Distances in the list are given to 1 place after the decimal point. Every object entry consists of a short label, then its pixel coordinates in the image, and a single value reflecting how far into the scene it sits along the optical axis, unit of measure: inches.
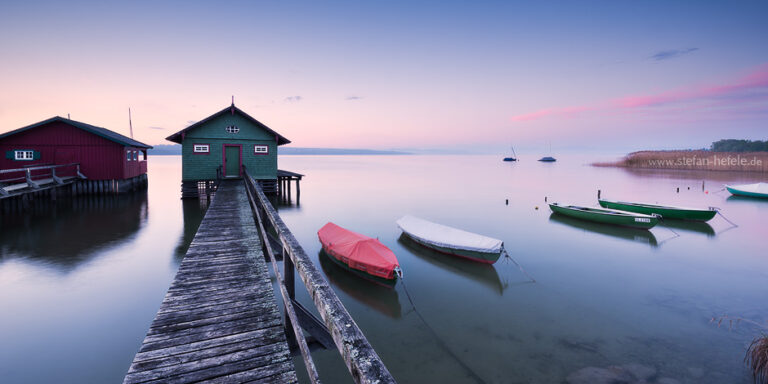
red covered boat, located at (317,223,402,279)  468.1
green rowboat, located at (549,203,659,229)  853.8
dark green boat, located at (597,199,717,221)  956.0
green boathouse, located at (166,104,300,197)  1027.3
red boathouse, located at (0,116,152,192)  959.6
